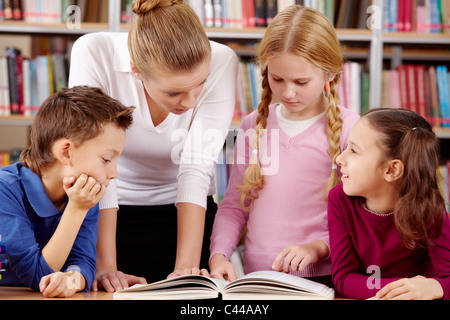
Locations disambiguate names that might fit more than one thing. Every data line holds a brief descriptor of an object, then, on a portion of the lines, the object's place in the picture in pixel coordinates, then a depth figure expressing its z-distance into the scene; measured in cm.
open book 182
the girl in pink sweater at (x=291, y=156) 217
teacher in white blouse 207
